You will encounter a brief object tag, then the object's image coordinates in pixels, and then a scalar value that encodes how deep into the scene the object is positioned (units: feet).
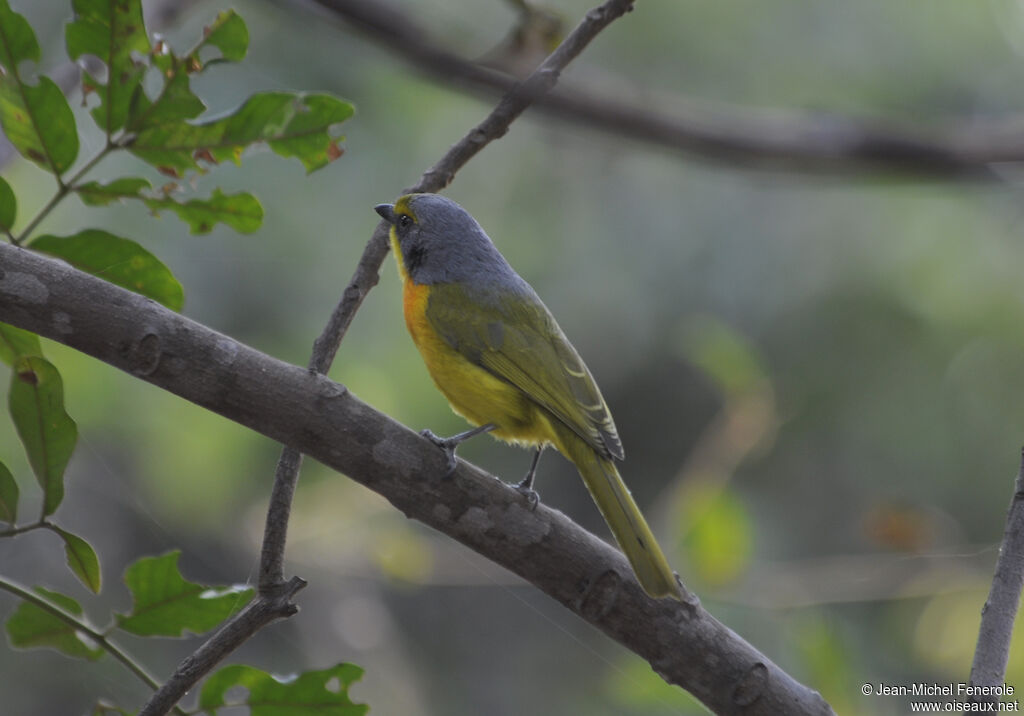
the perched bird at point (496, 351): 20.16
